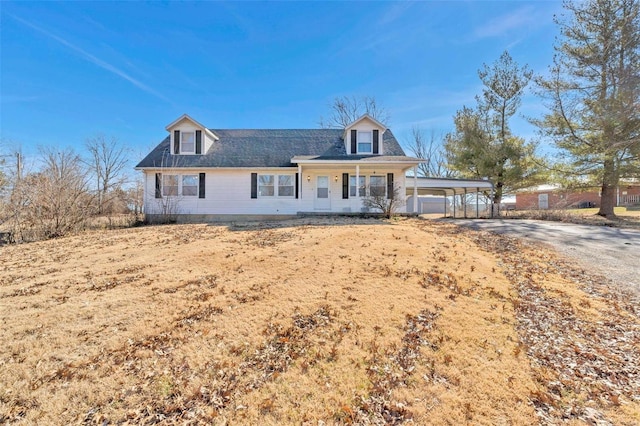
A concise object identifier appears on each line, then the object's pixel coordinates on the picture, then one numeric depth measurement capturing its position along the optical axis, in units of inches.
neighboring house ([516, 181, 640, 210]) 1233.5
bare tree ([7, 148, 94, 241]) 398.9
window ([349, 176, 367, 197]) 629.9
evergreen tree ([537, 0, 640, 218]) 557.6
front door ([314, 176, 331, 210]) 633.0
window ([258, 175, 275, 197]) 624.1
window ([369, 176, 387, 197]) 574.6
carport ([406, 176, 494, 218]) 730.8
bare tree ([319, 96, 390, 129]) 1188.5
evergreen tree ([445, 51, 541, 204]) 789.9
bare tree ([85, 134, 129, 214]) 1145.4
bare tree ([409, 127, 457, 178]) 1395.4
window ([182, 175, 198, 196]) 617.3
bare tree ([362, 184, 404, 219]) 555.2
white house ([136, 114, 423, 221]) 603.8
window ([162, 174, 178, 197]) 596.7
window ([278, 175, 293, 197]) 626.8
